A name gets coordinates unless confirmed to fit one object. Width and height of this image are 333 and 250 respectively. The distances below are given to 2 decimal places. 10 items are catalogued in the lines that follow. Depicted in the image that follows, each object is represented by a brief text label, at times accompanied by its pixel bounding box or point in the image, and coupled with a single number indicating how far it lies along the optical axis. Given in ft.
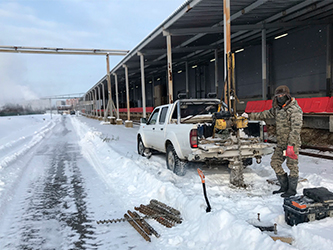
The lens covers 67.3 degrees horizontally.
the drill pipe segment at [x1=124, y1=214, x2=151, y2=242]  11.70
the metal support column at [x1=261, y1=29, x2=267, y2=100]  49.39
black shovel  12.52
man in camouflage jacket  14.32
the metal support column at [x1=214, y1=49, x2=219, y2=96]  71.72
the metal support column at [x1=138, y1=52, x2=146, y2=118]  62.64
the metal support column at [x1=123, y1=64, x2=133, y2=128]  77.17
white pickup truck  17.79
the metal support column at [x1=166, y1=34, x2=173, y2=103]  45.97
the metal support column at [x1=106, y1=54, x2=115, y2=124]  96.09
